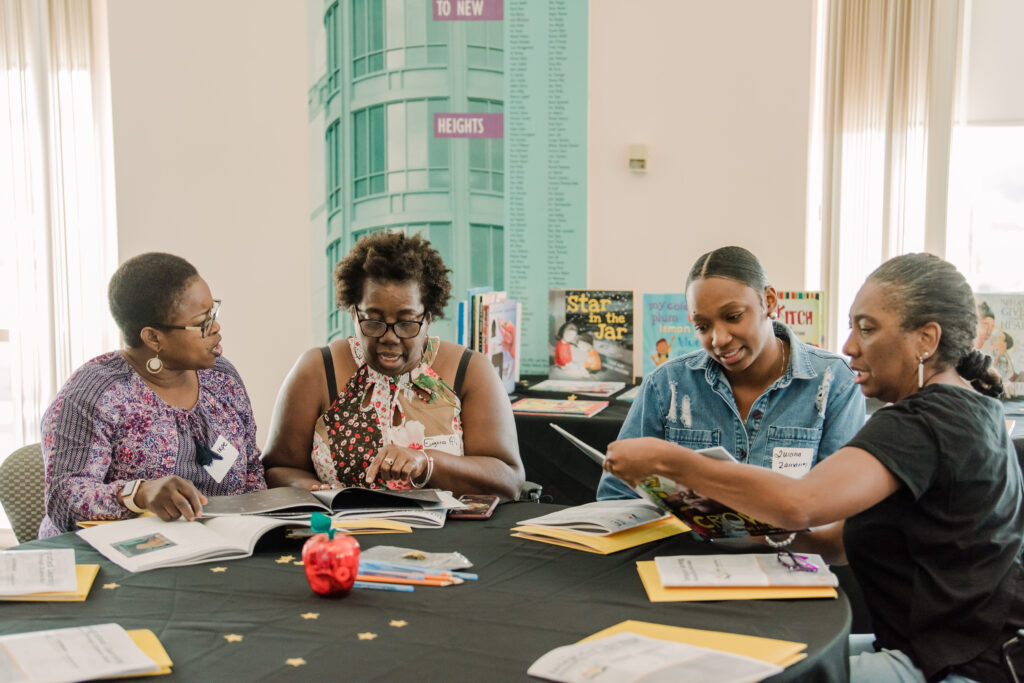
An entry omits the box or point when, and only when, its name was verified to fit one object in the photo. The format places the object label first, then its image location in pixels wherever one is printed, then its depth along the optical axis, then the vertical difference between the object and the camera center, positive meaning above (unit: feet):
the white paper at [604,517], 5.84 -1.86
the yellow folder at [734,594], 4.65 -1.86
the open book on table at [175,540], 5.36 -1.88
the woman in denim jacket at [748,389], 7.08 -1.17
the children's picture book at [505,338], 11.32 -1.18
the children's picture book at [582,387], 11.64 -1.87
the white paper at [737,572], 4.77 -1.83
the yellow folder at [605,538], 5.60 -1.91
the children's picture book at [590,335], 12.18 -1.19
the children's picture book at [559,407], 10.48 -1.94
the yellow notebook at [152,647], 3.85 -1.85
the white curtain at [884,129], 14.49 +2.08
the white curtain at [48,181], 15.74 +1.32
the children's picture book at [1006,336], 10.73 -1.06
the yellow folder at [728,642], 3.91 -1.84
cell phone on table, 6.38 -1.94
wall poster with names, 12.57 +1.55
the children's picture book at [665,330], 11.53 -1.05
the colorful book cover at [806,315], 11.05 -0.82
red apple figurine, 4.65 -1.68
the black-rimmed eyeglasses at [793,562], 4.98 -1.82
